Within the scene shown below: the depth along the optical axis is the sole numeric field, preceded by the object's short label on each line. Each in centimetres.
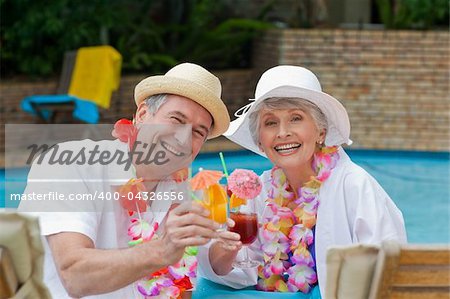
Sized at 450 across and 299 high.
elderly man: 431
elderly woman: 478
